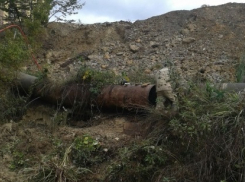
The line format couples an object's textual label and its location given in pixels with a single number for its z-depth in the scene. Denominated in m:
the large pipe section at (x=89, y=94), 4.84
